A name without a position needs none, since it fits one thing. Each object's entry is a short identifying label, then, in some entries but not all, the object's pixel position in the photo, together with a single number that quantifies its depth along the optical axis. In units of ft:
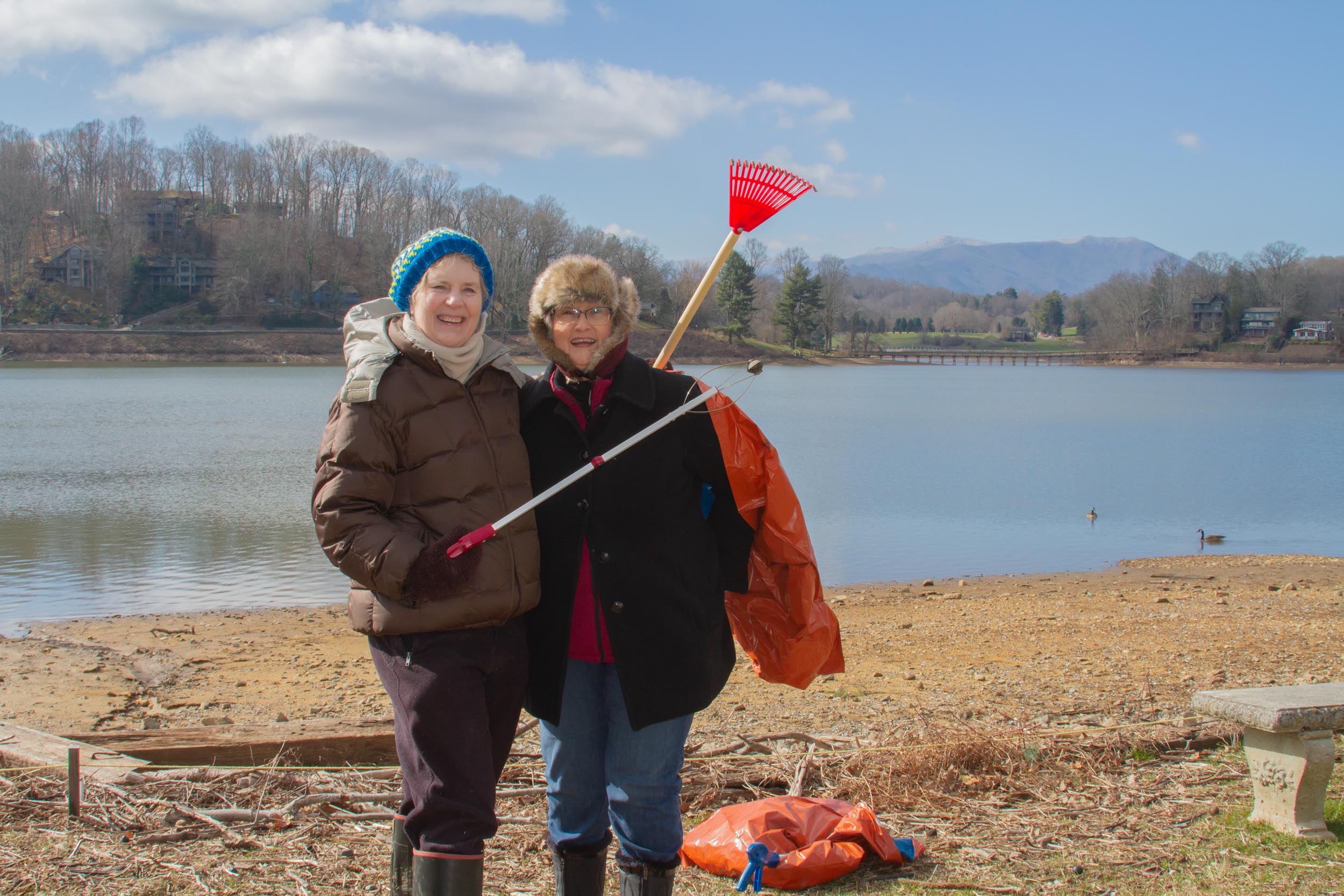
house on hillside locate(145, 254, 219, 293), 277.03
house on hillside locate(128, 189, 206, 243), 310.45
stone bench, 10.77
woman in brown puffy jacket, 7.70
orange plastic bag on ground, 10.11
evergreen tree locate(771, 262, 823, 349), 287.07
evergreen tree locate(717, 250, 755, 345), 260.21
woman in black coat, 8.41
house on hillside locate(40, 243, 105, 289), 274.77
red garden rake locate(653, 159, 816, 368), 10.09
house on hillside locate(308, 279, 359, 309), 266.16
